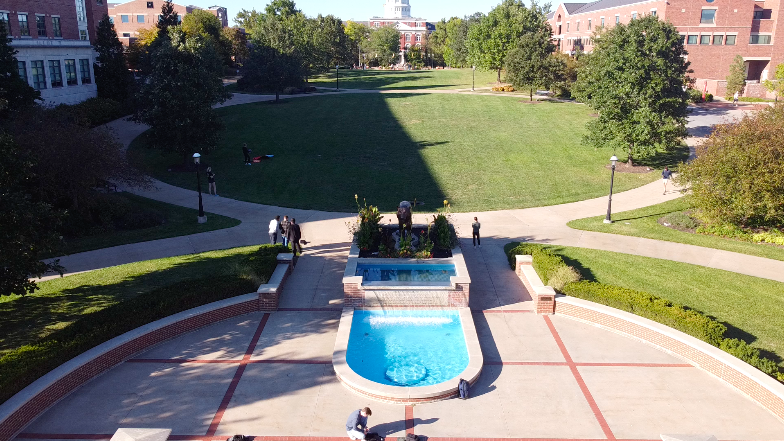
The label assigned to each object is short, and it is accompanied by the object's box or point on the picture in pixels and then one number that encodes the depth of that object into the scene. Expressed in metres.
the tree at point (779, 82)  48.12
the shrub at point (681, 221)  24.47
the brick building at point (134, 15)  101.94
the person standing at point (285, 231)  20.56
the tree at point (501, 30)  65.12
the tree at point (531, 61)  55.41
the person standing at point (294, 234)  20.34
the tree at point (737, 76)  57.78
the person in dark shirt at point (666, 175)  29.66
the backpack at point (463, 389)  12.35
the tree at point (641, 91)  31.88
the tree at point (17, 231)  12.57
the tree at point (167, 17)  63.16
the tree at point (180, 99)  32.31
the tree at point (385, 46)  118.94
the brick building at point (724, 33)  62.66
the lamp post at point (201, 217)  24.70
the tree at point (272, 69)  56.01
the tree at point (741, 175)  21.53
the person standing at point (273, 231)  21.00
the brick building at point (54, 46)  40.91
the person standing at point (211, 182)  28.91
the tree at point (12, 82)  30.61
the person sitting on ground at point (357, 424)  10.86
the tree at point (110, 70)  50.38
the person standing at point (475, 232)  21.28
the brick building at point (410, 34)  173.75
